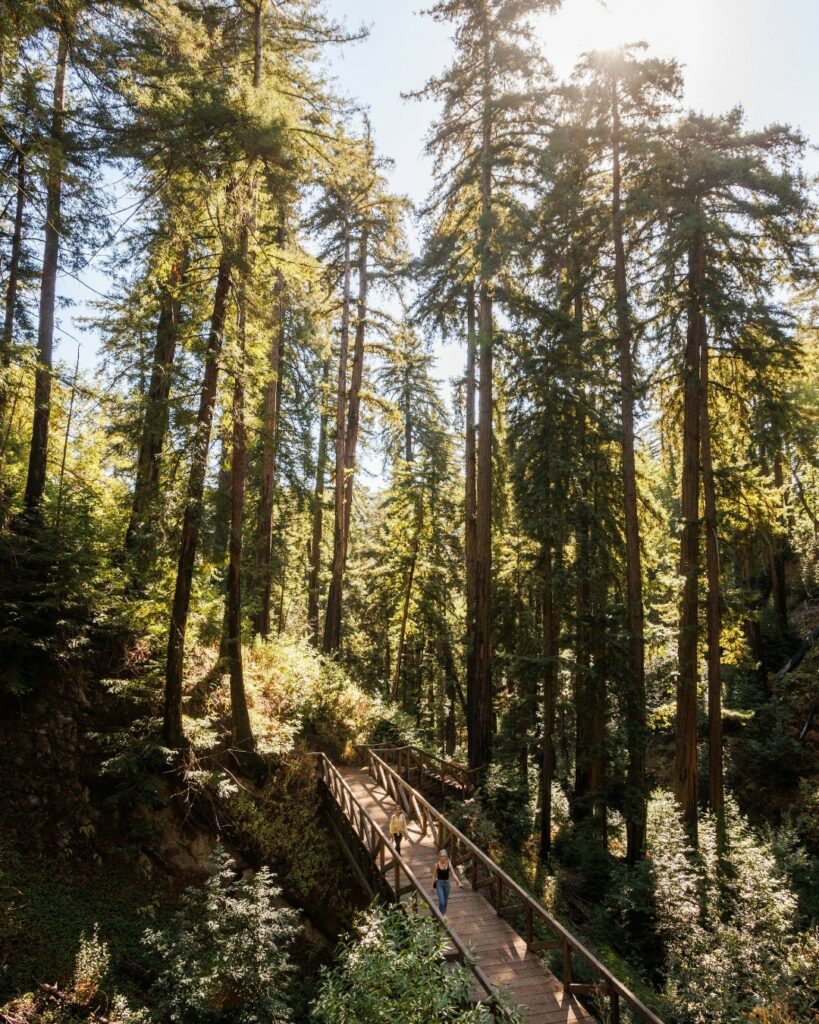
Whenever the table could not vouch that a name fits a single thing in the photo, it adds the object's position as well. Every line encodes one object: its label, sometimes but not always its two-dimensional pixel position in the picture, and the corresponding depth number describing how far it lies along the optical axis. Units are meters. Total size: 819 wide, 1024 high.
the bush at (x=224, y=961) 8.21
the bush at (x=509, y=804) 15.02
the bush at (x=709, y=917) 7.56
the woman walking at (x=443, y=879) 9.28
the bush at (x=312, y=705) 15.20
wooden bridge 7.46
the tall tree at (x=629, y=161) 14.52
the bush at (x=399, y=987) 5.47
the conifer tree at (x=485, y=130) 15.99
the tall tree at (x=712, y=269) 13.27
